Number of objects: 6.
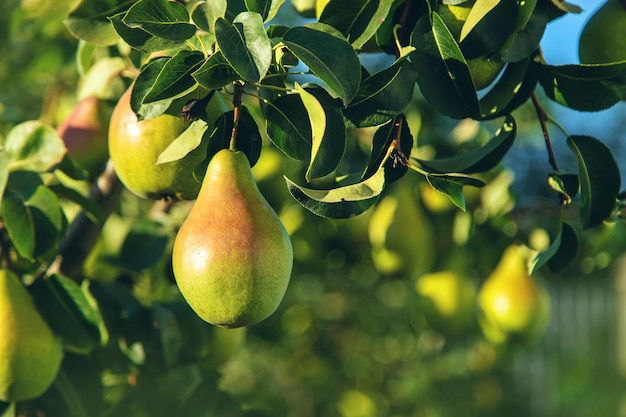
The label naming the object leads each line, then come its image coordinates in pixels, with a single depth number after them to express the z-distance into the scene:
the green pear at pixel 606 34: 0.90
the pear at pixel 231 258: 0.79
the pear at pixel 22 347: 0.96
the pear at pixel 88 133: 1.08
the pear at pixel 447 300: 1.42
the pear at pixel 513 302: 1.40
